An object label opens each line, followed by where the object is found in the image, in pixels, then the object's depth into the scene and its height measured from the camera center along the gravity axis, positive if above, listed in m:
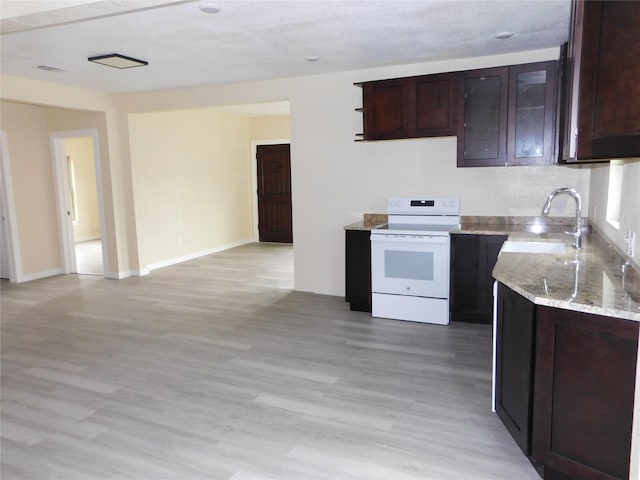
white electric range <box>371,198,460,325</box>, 4.41 -0.87
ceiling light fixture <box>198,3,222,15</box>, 3.00 +1.11
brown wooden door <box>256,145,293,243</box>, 9.62 -0.29
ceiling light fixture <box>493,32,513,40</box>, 3.79 +1.13
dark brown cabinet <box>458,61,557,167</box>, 4.06 +0.52
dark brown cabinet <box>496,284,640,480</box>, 1.85 -0.91
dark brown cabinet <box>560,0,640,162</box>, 1.58 +0.32
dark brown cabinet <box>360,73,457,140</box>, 4.43 +0.67
